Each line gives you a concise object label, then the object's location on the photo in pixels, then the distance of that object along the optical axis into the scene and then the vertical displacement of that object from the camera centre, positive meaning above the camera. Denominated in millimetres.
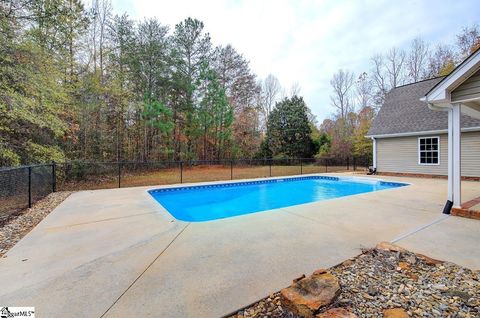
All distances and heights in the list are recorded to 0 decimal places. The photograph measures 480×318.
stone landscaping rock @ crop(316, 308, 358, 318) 1511 -1101
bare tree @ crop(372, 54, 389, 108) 20906 +7861
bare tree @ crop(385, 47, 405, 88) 19997 +8702
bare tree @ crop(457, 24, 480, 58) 14016 +7923
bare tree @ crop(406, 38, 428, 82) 18562 +8658
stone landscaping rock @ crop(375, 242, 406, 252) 2684 -1126
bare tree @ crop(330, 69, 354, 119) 23422 +7445
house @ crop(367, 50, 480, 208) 4191 +1114
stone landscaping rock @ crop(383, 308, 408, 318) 1590 -1156
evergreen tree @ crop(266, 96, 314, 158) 21422 +2767
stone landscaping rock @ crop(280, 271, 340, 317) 1599 -1074
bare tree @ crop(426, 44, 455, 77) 15934 +7670
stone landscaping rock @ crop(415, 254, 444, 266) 2375 -1141
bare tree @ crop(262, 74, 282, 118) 25047 +7831
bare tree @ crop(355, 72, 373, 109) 22000 +7066
